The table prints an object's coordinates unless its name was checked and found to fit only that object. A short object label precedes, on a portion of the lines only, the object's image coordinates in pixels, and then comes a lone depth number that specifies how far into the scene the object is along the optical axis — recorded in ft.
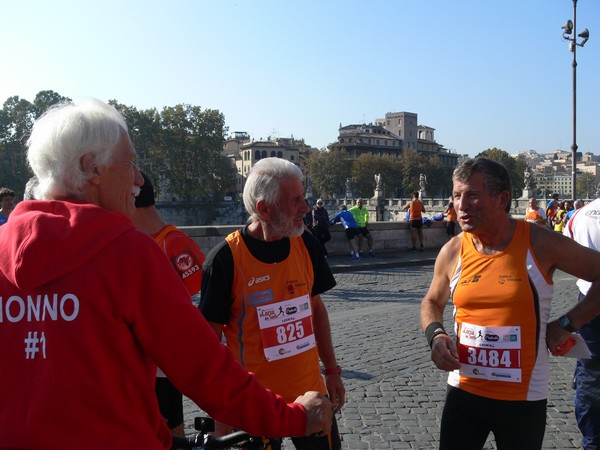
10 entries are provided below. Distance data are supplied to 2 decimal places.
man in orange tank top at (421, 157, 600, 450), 8.68
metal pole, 66.23
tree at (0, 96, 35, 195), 196.95
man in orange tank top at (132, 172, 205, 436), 9.80
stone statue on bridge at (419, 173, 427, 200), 207.35
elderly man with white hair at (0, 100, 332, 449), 4.40
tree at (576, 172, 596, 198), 481.87
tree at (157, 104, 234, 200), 224.94
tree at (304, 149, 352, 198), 337.11
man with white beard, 8.77
